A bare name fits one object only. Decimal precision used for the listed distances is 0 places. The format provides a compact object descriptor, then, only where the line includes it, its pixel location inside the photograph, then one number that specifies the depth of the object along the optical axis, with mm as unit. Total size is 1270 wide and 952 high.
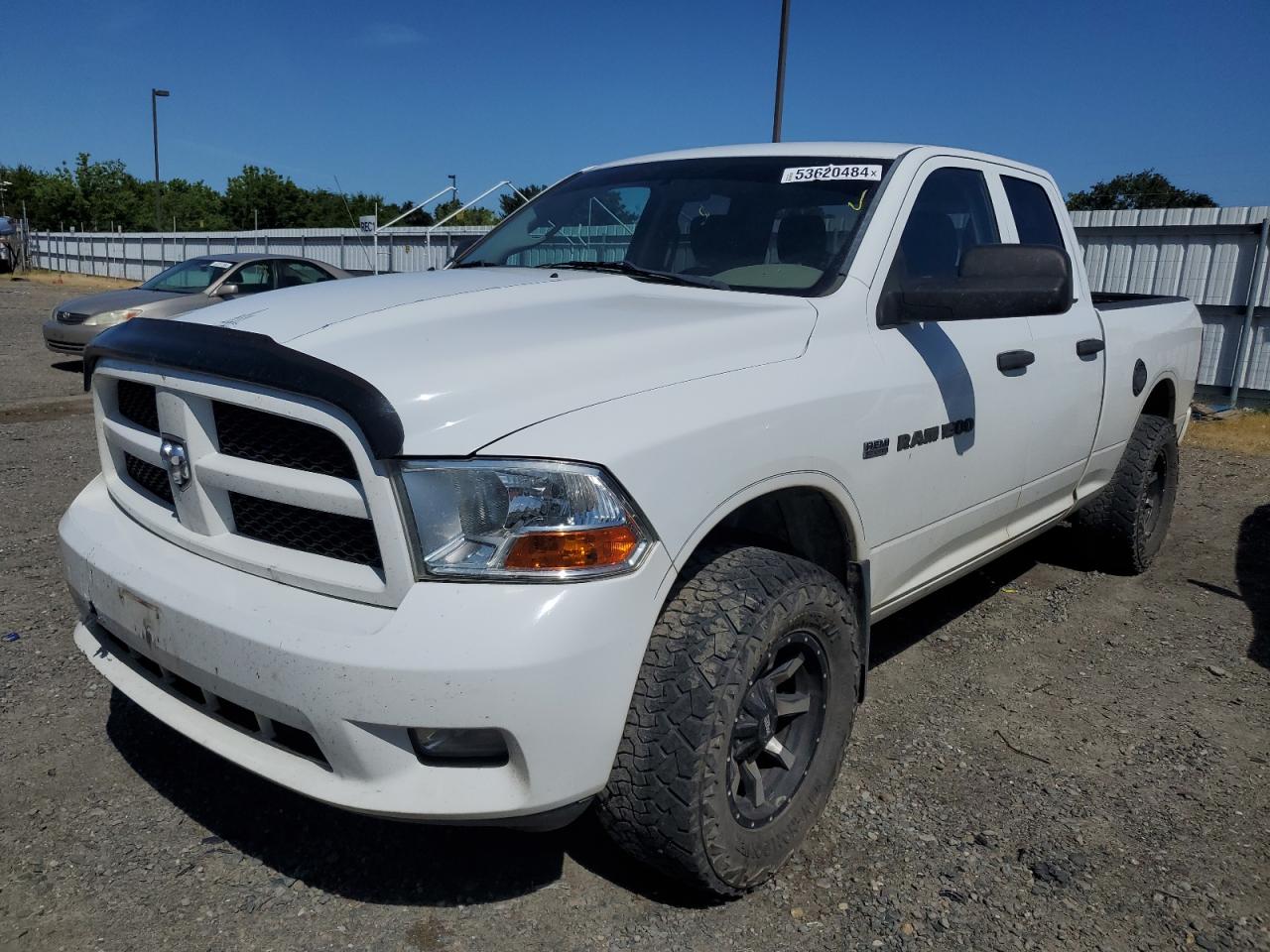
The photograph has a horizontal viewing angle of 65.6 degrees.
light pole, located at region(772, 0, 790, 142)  13094
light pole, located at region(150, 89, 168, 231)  37781
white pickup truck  1889
